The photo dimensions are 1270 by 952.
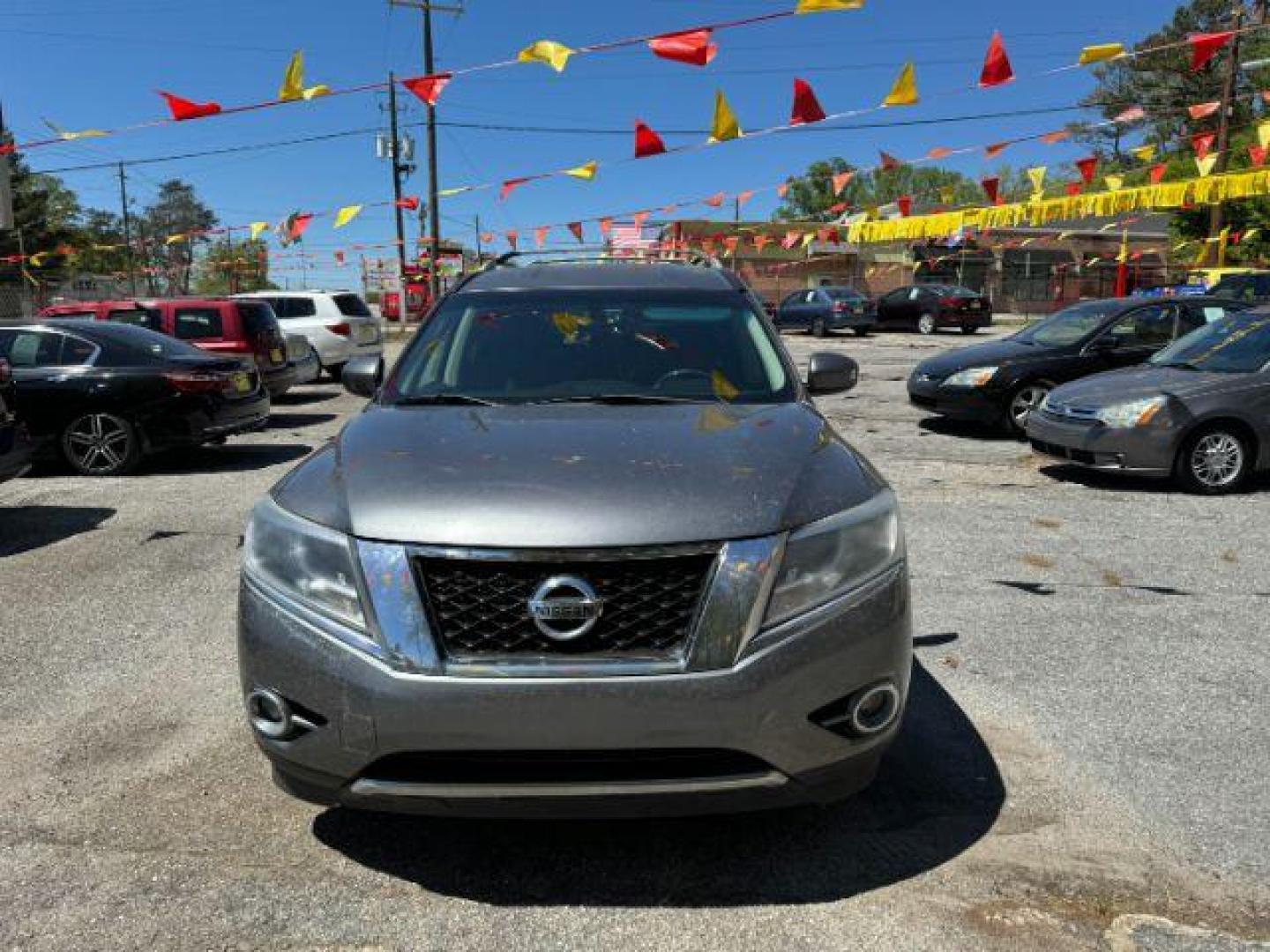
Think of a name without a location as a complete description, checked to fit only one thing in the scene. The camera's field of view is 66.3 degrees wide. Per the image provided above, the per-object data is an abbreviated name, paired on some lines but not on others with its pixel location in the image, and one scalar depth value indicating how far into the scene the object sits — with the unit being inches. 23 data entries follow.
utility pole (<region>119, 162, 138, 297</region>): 2708.7
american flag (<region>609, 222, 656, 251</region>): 1358.3
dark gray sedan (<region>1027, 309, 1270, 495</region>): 303.9
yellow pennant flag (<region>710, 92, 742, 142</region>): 466.0
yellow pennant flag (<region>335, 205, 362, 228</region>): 735.1
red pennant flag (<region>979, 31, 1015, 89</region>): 404.2
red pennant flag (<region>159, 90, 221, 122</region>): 403.2
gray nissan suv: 90.4
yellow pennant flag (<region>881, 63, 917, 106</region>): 408.5
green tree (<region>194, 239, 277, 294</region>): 2696.9
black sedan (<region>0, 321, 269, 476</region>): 350.6
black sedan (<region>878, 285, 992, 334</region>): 1184.2
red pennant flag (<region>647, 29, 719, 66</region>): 377.7
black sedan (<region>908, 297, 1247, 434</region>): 410.9
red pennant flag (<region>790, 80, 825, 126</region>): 441.1
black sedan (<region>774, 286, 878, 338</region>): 1174.3
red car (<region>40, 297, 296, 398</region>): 515.5
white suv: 690.2
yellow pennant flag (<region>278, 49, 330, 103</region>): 387.1
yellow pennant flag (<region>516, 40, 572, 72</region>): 375.6
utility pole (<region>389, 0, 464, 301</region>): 1154.0
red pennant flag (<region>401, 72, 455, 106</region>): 445.4
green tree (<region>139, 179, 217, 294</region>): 4530.0
